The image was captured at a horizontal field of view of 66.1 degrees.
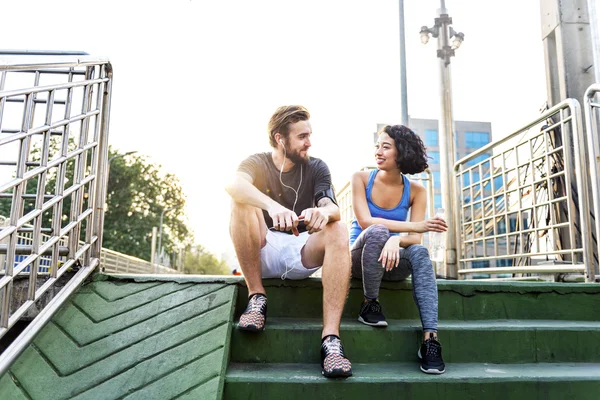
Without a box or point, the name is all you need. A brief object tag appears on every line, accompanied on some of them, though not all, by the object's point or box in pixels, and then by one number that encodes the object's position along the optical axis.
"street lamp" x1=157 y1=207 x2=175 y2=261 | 29.46
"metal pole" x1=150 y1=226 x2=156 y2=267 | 26.45
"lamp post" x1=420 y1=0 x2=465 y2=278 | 5.12
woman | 2.34
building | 47.75
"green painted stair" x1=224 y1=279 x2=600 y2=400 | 2.02
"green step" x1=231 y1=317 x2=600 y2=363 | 2.32
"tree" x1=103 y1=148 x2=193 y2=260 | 28.23
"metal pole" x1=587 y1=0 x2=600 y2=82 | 4.52
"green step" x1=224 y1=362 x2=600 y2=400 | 1.98
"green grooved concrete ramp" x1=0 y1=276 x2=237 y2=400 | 1.85
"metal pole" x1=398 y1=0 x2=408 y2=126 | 8.75
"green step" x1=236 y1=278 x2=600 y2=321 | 2.71
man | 2.28
